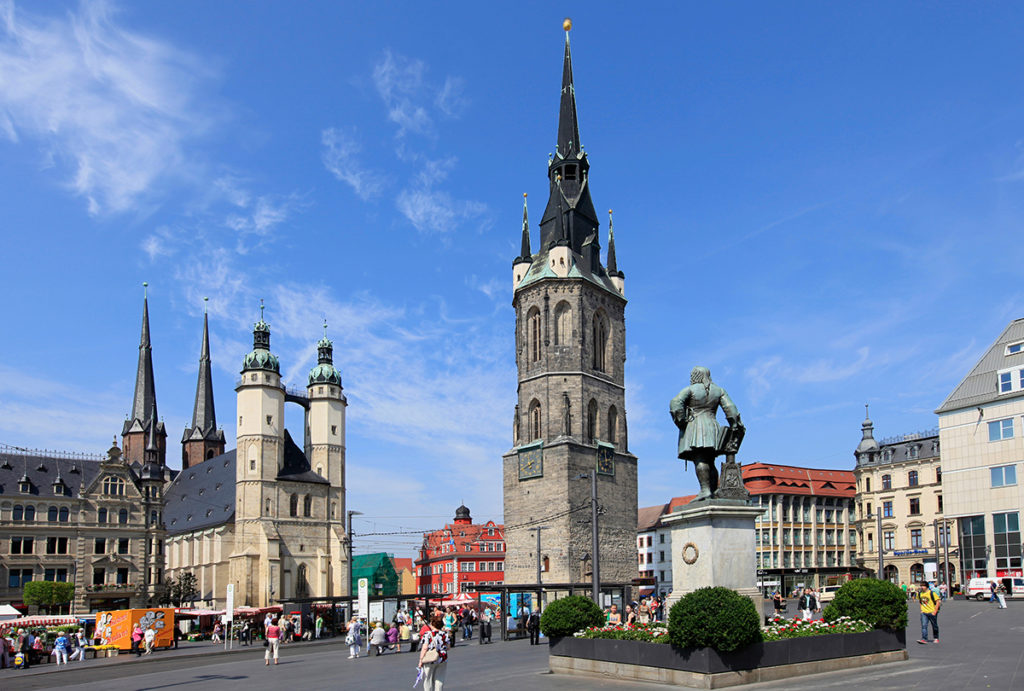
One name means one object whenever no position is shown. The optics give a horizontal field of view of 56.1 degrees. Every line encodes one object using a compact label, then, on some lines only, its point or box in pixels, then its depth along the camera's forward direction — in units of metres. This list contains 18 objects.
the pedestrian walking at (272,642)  31.44
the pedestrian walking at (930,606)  23.89
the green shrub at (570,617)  20.88
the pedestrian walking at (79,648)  41.69
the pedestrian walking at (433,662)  16.53
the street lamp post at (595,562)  35.62
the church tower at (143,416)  123.12
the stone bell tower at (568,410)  70.81
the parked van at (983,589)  47.78
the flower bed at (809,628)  18.31
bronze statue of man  18.64
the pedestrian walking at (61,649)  38.56
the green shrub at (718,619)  16.30
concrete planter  16.89
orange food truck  44.53
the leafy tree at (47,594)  66.88
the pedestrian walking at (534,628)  35.97
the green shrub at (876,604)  19.69
